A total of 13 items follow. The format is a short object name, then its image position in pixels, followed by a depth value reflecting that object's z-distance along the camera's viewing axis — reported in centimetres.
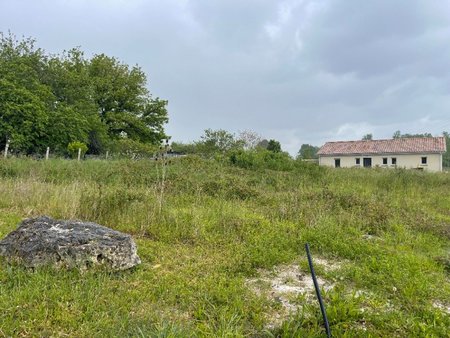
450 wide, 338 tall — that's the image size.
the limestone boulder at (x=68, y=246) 301
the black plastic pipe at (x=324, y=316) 223
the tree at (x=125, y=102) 2995
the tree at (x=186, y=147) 2754
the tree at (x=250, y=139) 3328
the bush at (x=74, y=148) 1789
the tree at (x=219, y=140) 2944
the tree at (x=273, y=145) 2839
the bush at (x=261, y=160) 1349
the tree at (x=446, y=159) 6811
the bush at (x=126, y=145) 2474
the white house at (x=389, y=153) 3319
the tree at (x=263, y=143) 3461
